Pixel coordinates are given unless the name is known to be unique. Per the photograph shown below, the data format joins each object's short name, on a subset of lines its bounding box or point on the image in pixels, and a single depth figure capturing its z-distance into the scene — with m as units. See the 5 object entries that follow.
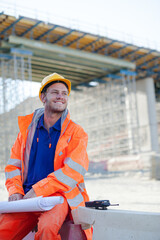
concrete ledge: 2.26
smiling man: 3.01
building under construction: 24.22
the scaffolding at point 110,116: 32.62
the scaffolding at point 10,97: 24.39
